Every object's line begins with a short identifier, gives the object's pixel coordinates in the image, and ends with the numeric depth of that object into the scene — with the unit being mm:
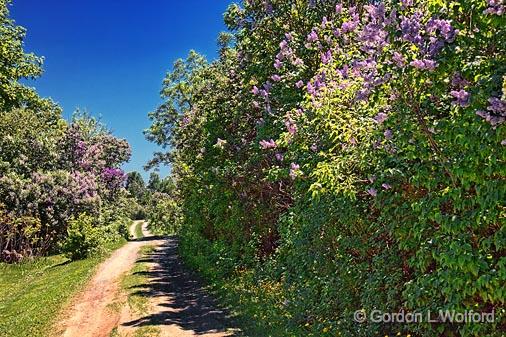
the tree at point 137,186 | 104106
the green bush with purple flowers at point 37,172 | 25078
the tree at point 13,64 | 24078
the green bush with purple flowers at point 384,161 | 4560
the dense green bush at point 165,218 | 46912
